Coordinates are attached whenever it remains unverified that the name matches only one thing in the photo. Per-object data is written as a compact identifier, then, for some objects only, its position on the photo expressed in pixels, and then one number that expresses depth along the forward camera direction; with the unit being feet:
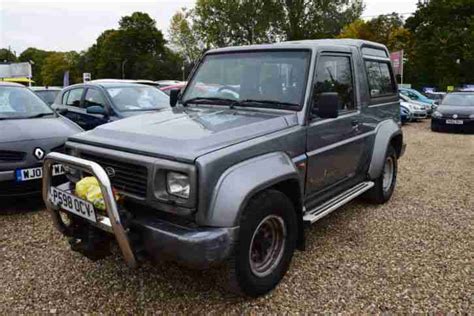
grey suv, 8.98
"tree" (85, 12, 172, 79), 209.26
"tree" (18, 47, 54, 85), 307.87
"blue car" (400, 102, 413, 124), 56.13
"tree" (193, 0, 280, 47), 144.46
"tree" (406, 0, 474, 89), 115.85
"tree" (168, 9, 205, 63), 175.83
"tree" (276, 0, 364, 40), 144.25
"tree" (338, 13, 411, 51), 131.95
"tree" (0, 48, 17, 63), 274.79
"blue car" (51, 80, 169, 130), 23.28
